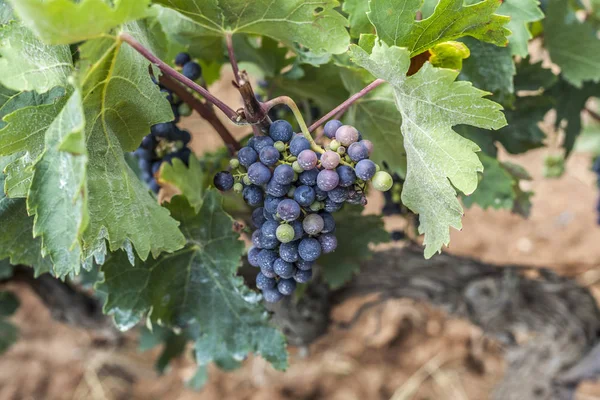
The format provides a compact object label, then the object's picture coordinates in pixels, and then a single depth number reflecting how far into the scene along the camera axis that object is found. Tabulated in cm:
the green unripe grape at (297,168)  69
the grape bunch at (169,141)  96
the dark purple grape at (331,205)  71
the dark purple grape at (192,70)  94
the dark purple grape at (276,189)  70
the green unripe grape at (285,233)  71
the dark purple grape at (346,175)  68
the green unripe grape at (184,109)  98
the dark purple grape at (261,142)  72
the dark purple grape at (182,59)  97
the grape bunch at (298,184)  68
